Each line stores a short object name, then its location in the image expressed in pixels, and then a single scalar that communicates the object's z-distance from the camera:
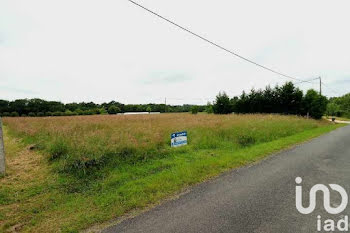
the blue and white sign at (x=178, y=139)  6.70
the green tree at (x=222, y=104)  34.84
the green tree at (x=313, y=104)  24.39
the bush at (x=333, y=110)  45.97
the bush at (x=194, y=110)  48.28
